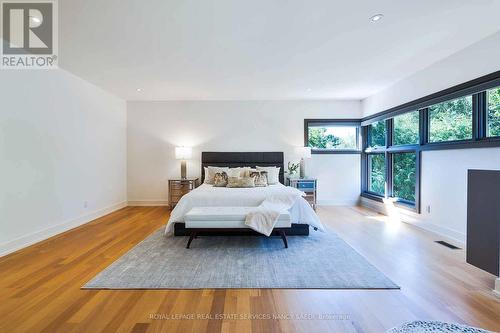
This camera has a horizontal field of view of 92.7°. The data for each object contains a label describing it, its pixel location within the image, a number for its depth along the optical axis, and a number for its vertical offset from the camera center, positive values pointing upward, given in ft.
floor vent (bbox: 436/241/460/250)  10.37 -3.66
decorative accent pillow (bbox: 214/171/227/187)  15.87 -1.01
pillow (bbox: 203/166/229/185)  17.15 -0.58
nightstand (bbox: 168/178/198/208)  18.06 -1.78
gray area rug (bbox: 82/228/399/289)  7.47 -3.68
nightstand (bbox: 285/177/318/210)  17.94 -1.72
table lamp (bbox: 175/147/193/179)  18.24 +0.75
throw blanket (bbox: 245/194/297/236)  10.10 -2.31
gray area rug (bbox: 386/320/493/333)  4.52 -3.18
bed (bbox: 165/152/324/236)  11.77 -1.98
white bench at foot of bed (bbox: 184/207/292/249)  10.16 -2.45
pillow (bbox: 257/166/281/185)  17.28 -0.72
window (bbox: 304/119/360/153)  19.89 +2.26
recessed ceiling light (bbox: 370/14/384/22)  8.00 +5.00
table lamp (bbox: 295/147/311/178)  18.42 +0.94
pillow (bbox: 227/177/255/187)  15.28 -1.13
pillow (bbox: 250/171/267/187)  15.84 -0.89
